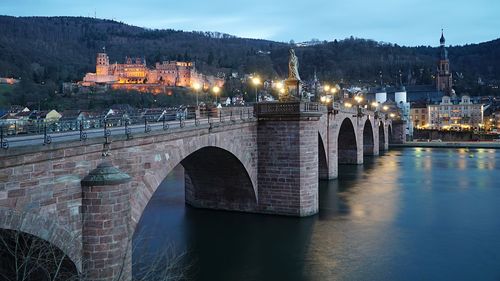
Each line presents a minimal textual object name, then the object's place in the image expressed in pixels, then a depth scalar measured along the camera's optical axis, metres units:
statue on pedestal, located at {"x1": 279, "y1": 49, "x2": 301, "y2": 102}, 27.91
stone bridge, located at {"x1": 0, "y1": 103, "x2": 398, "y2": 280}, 10.73
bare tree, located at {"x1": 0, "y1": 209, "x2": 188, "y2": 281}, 10.88
